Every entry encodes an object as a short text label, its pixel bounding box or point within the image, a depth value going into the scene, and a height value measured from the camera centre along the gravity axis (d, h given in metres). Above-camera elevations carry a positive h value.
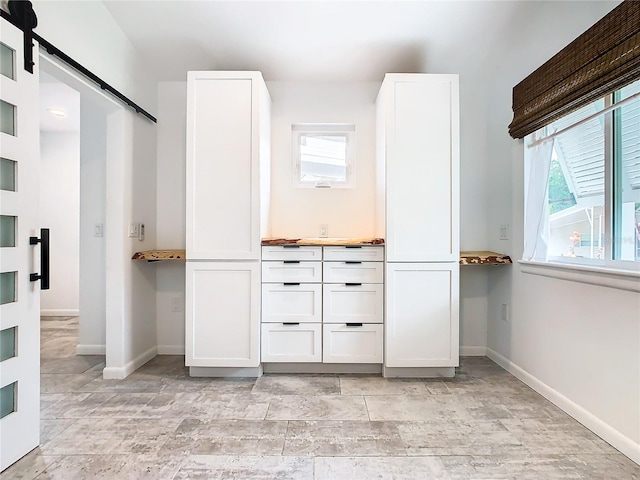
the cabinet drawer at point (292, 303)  2.49 -0.47
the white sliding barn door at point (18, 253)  1.50 -0.07
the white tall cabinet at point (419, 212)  2.42 +0.19
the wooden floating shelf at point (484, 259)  2.51 -0.14
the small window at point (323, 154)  3.04 +0.75
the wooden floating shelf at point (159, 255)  2.56 -0.13
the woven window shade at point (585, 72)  1.50 +0.88
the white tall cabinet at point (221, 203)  2.43 +0.25
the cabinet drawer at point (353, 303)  2.48 -0.46
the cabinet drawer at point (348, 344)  2.49 -0.76
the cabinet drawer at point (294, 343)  2.49 -0.76
